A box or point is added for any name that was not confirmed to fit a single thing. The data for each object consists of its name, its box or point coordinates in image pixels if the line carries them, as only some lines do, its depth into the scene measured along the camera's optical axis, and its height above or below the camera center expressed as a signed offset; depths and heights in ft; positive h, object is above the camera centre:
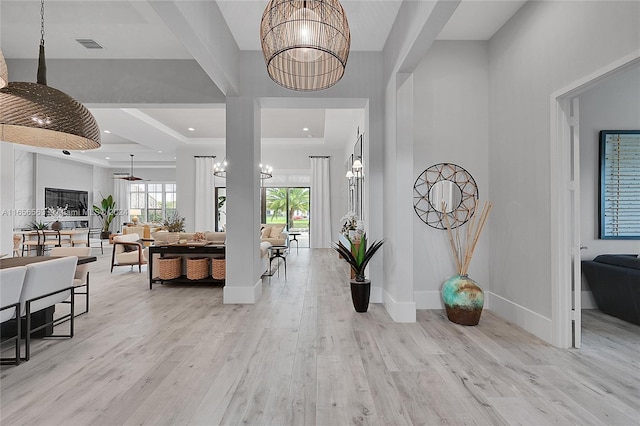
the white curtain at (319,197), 33.04 +1.84
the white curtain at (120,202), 45.27 +1.80
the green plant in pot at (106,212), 42.04 +0.35
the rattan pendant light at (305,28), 6.61 +3.92
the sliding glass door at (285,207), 34.71 +0.79
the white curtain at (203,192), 32.78 +2.35
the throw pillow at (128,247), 21.67 -2.21
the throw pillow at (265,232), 27.97 -1.52
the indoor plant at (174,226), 18.61 -0.66
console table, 17.03 -1.91
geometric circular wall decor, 12.51 +0.79
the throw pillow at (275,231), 28.10 -1.44
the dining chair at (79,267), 12.23 -2.09
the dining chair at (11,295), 7.48 -1.93
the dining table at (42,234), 27.78 -1.70
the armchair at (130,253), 20.31 -2.48
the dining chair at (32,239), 26.21 -2.29
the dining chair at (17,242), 22.60 -1.94
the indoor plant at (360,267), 12.21 -2.03
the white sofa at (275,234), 25.88 -1.70
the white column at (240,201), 13.47 +0.58
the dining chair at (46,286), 8.27 -2.01
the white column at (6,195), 15.15 +0.92
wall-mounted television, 36.25 +1.80
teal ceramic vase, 10.77 -2.92
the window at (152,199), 45.55 +2.24
